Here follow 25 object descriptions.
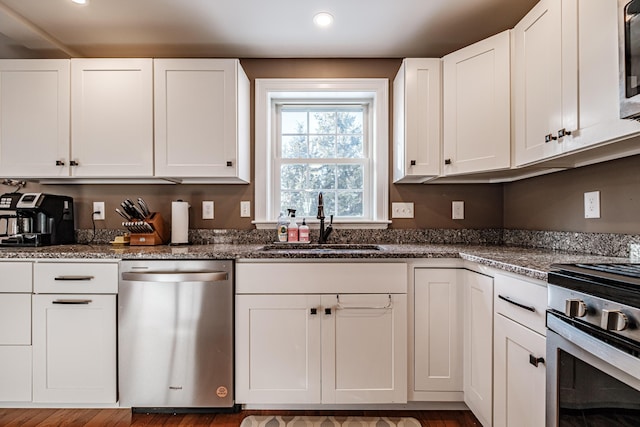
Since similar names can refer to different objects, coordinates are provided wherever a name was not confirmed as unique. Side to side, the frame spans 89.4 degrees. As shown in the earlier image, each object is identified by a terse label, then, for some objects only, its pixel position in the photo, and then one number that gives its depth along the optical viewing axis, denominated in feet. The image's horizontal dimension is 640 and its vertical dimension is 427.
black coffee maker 6.62
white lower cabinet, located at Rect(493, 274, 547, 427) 3.86
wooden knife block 7.16
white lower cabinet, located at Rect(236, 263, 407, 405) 5.83
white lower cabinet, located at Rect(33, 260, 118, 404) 5.82
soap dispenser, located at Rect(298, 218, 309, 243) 7.50
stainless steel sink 7.33
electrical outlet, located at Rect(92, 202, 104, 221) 7.95
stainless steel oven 2.57
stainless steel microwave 3.16
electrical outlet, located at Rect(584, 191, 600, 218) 5.26
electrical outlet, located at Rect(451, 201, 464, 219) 7.92
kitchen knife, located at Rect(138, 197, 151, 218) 7.21
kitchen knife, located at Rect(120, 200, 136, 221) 6.91
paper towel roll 7.34
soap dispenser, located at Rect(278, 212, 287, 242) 7.54
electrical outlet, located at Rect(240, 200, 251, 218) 7.97
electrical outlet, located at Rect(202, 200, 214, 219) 7.93
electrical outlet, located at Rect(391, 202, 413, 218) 7.98
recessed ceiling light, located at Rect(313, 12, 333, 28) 6.26
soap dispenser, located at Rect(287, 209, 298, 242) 7.52
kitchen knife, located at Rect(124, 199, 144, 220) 6.97
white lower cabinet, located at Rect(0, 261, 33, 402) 5.84
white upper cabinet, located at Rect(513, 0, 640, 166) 3.81
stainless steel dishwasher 5.75
